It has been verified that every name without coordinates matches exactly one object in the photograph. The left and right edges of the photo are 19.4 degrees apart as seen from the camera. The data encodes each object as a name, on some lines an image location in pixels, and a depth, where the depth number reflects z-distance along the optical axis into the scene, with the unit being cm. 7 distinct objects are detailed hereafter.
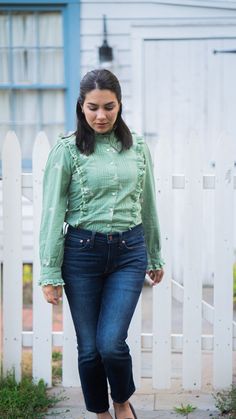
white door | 713
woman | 313
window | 737
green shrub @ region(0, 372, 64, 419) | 380
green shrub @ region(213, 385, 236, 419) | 386
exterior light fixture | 708
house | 711
